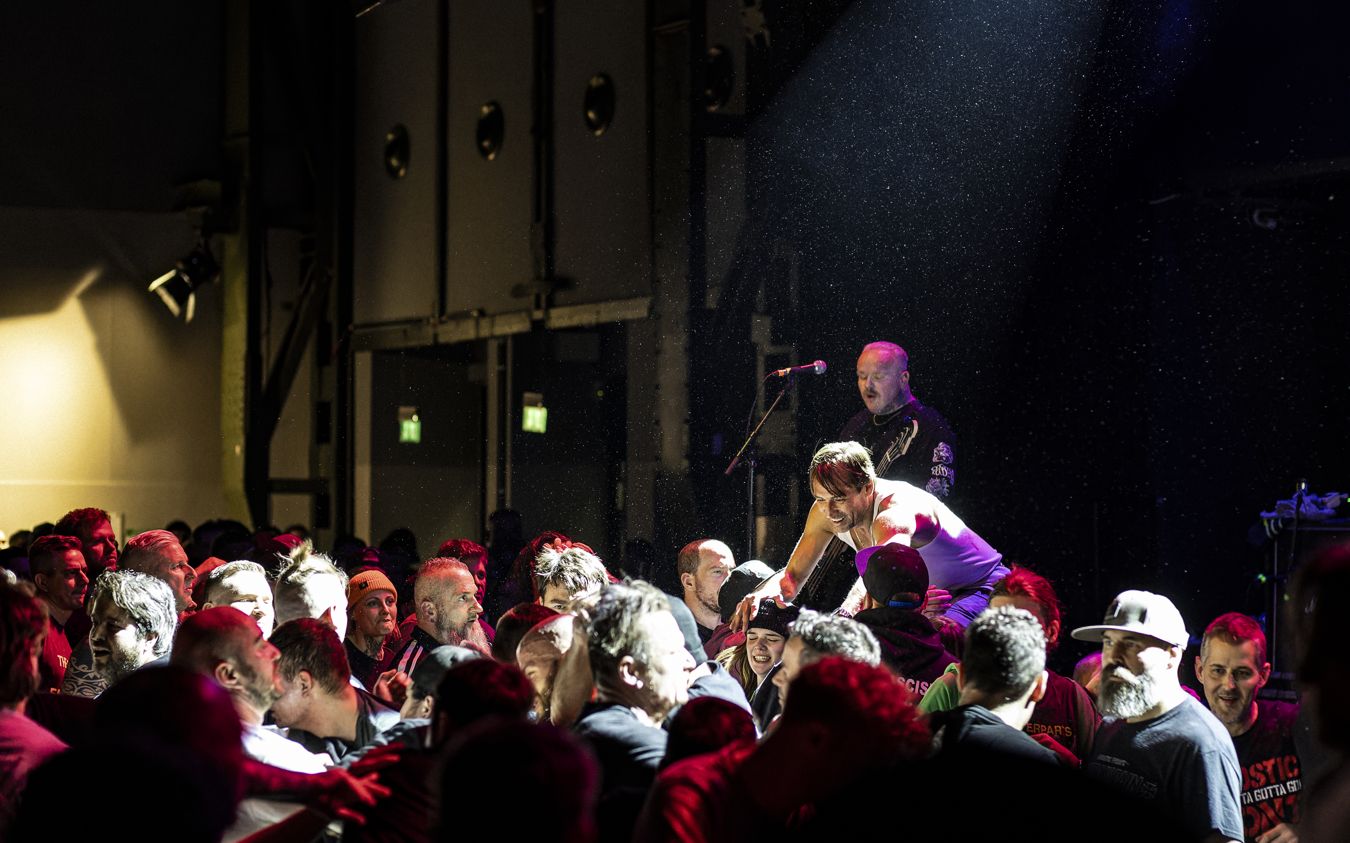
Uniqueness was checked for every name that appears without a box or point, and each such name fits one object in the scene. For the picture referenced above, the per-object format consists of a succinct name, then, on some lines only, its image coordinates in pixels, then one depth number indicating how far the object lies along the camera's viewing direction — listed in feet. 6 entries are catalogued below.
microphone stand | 26.89
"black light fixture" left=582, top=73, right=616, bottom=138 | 37.17
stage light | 48.08
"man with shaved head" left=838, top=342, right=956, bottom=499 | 26.45
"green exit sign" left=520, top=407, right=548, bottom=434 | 41.19
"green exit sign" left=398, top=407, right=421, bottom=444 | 47.01
